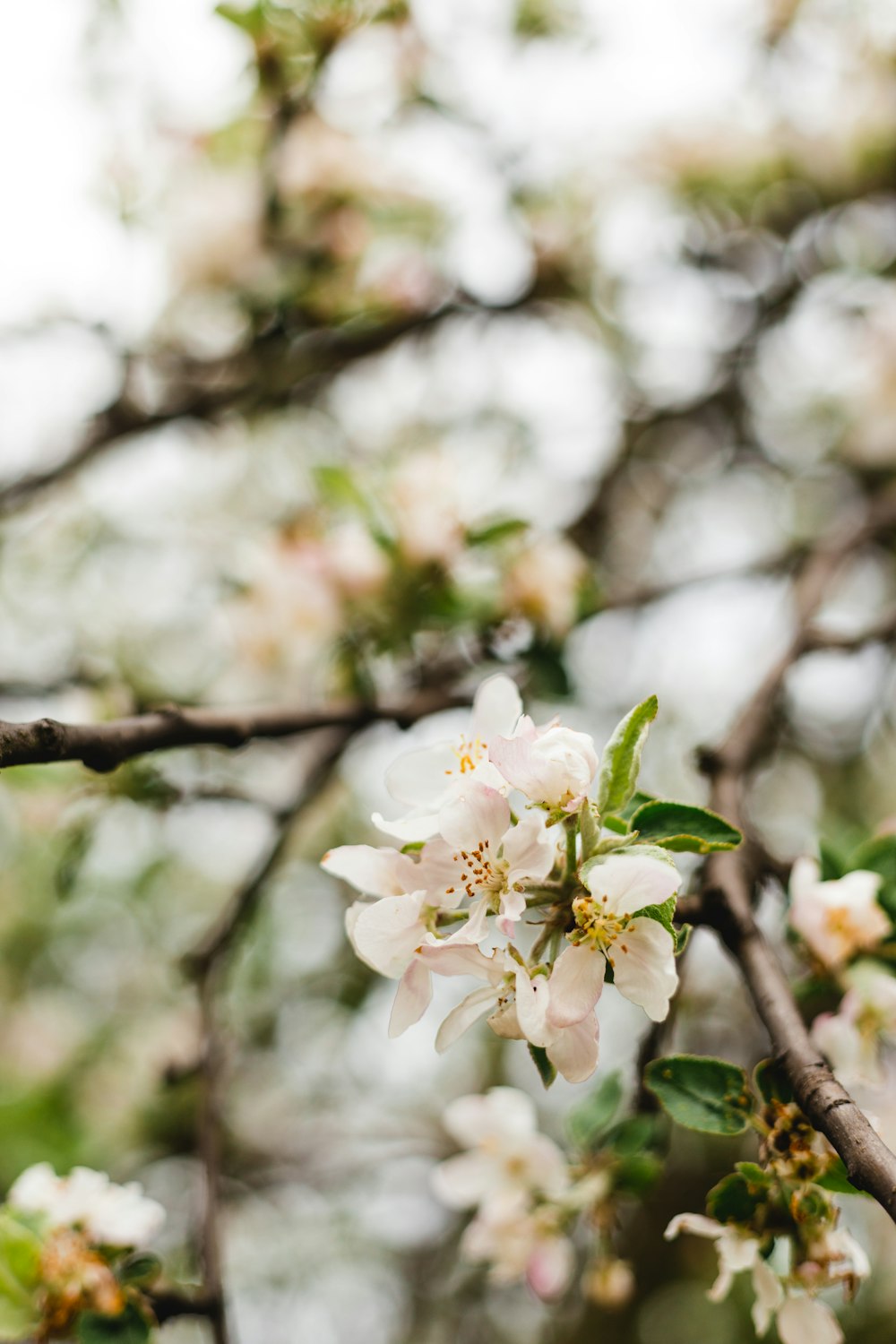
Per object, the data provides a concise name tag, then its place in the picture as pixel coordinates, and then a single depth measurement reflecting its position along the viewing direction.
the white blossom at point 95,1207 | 0.66
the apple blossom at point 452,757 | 0.61
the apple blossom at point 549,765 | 0.58
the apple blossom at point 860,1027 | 0.65
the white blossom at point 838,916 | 0.66
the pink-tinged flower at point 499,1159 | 0.72
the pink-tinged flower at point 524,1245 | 0.72
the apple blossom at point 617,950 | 0.57
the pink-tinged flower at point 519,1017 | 0.57
